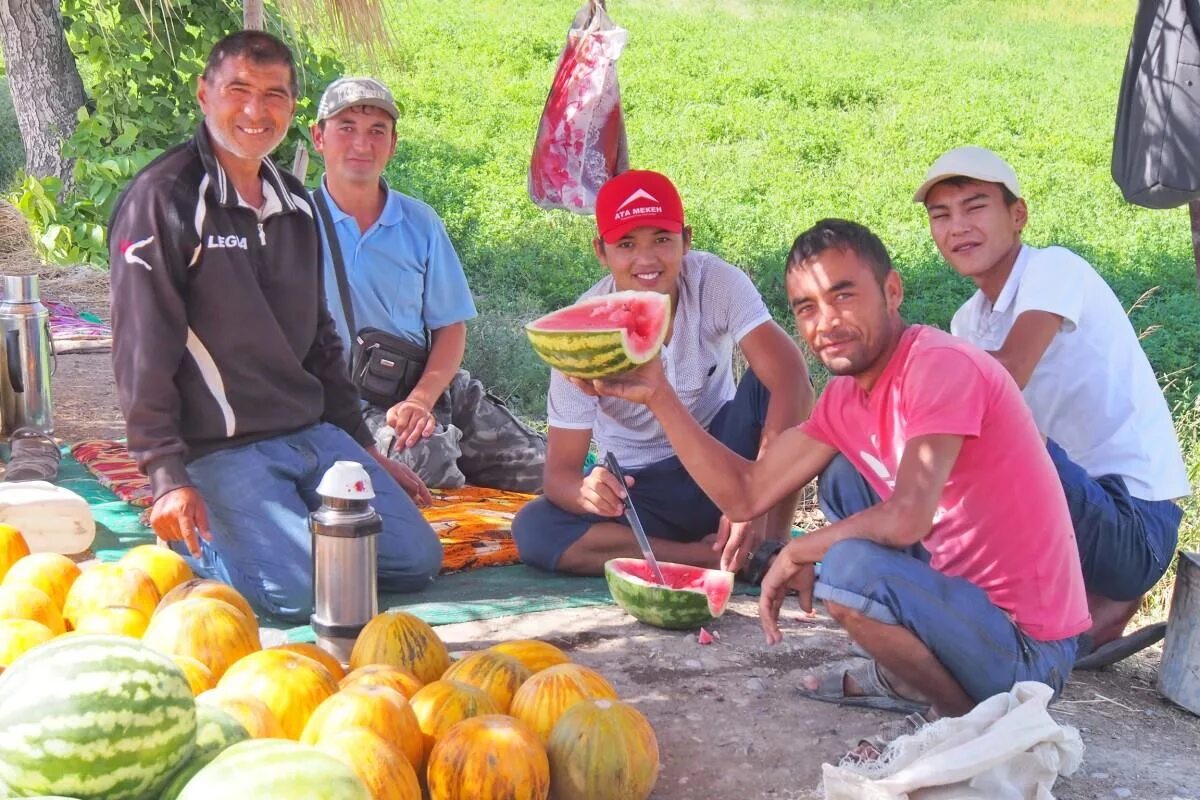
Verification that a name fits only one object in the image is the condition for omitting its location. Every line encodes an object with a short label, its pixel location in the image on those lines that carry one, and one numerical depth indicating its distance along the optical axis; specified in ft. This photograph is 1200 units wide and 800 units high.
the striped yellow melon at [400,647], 10.28
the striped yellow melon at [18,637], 9.55
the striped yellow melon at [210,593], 10.76
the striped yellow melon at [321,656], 10.02
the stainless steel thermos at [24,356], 19.77
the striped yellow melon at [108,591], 10.89
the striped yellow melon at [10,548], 12.11
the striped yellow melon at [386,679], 9.37
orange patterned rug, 16.57
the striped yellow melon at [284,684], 9.05
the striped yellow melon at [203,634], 9.95
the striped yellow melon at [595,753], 8.98
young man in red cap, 14.75
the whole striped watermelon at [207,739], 7.18
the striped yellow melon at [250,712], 8.34
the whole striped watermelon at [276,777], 6.41
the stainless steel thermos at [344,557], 11.60
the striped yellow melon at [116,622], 10.34
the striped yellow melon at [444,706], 9.00
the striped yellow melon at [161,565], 11.60
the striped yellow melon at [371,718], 8.53
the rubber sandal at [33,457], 18.11
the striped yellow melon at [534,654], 10.52
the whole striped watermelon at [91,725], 6.90
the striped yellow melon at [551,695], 9.34
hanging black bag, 12.08
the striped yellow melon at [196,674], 9.41
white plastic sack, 9.33
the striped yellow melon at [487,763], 8.43
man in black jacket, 13.62
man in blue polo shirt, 17.79
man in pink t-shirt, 10.54
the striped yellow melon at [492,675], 9.82
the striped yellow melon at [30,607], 10.70
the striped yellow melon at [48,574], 11.21
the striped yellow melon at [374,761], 8.07
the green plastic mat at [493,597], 14.40
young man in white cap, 12.95
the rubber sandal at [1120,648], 13.51
